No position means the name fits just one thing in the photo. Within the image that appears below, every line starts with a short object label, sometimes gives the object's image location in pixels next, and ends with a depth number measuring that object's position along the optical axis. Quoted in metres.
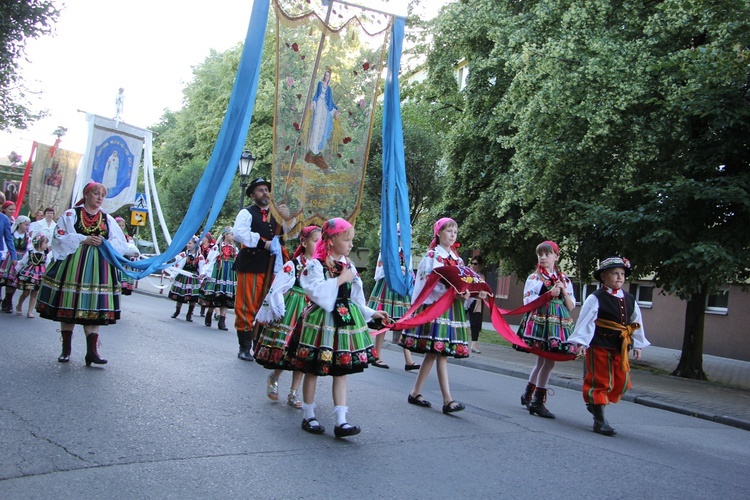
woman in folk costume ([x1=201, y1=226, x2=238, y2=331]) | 14.75
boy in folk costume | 6.92
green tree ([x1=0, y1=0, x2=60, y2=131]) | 13.02
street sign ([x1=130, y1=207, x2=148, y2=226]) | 19.48
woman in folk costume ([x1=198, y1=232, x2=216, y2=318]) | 16.27
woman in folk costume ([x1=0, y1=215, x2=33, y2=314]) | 13.43
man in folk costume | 8.71
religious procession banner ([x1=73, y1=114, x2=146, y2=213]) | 16.98
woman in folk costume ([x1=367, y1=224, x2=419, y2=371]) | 11.20
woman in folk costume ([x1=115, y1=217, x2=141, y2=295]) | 12.54
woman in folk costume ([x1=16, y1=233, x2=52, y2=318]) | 12.98
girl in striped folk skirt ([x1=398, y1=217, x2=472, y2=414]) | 6.92
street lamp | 19.27
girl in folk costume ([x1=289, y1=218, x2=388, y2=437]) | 5.43
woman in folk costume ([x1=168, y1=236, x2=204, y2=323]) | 15.86
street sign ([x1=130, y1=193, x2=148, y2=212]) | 19.89
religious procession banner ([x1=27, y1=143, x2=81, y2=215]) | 21.88
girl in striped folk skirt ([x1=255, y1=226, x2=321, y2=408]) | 5.77
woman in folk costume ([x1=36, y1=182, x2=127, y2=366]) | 7.41
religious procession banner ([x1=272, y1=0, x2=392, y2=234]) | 7.29
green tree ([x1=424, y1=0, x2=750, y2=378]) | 11.91
